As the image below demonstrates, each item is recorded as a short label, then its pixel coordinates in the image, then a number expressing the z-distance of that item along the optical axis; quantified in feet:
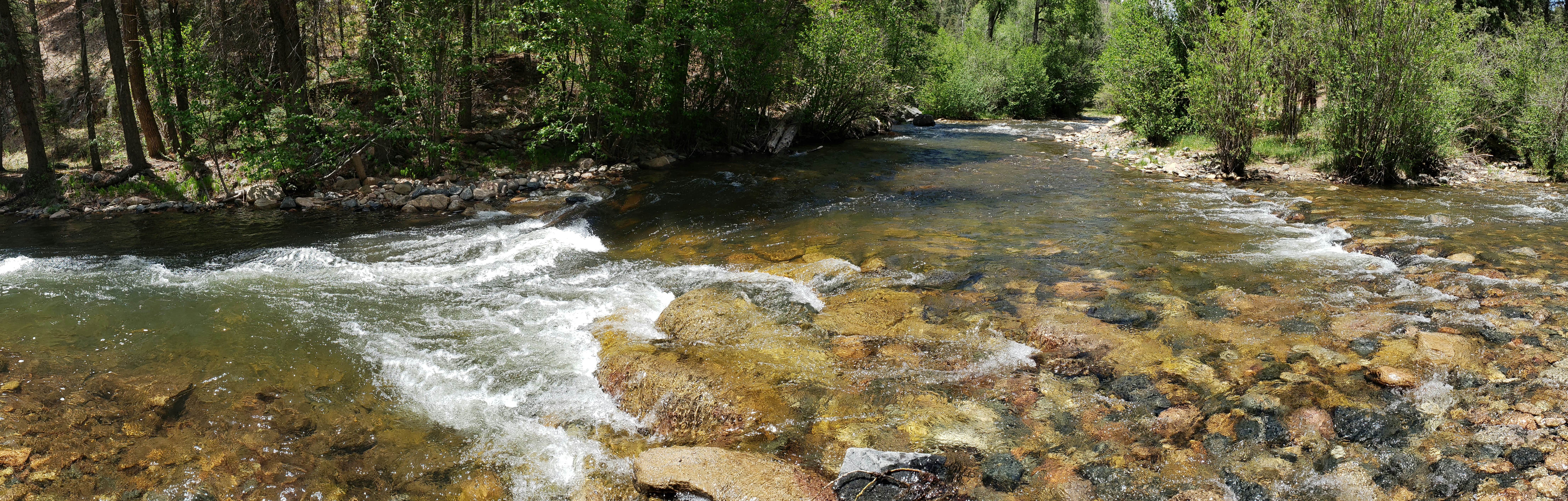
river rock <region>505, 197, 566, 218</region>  42.68
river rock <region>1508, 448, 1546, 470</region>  13.70
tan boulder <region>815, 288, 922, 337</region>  21.90
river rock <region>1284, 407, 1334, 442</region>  15.20
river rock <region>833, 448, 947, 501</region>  13.61
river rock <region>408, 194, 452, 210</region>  43.73
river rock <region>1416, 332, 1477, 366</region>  17.94
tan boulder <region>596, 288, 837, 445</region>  16.87
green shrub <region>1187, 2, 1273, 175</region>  48.60
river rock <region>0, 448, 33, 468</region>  15.21
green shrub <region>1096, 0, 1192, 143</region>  65.62
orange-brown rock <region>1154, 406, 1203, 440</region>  15.53
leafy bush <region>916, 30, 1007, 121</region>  115.65
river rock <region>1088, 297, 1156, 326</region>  21.93
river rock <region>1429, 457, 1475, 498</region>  13.28
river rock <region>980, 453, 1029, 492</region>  14.10
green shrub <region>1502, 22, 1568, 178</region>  45.50
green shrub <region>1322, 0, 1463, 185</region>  40.91
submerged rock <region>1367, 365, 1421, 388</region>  16.92
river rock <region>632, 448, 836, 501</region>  13.78
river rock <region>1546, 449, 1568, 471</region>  13.44
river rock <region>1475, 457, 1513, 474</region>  13.62
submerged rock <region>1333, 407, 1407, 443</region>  14.97
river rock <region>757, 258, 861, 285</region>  27.37
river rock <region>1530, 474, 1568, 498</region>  12.73
